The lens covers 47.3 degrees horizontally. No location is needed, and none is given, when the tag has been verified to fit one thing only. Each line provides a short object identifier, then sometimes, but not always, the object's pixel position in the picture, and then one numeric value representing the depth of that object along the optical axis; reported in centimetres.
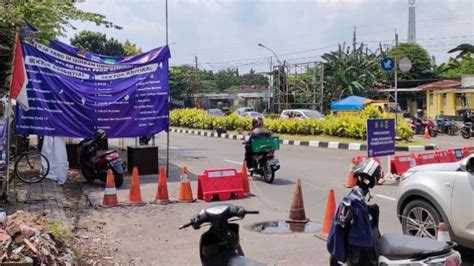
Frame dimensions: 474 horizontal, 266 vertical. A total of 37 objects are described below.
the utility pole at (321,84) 3738
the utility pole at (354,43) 5122
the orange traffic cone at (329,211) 702
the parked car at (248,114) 3604
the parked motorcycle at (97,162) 1168
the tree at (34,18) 945
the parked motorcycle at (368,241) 348
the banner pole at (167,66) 1312
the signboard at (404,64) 1805
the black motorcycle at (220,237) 318
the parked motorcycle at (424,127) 2791
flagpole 903
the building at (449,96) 3656
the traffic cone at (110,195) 948
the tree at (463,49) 5078
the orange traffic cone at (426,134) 2665
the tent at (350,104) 3491
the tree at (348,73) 4756
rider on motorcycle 1235
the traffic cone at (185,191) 978
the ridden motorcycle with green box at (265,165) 1199
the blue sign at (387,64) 1770
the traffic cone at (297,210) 802
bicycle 1170
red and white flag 939
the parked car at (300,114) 3028
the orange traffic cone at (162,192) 974
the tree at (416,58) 5647
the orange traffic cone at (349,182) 1114
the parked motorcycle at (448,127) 2919
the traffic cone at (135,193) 964
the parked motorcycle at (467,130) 2612
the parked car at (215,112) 4306
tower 11398
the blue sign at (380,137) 1145
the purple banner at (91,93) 1173
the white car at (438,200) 546
